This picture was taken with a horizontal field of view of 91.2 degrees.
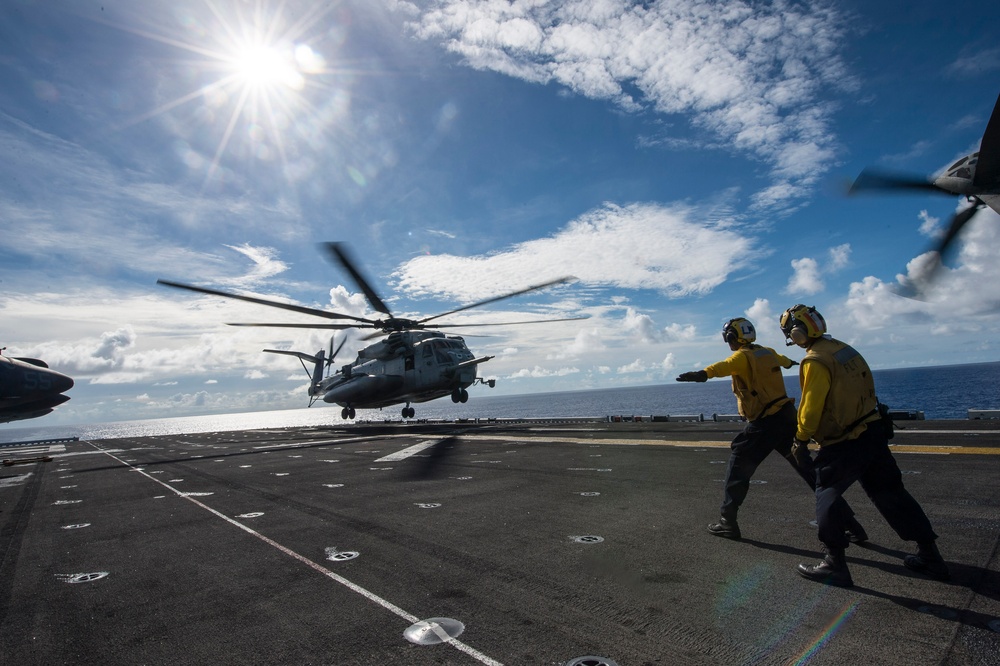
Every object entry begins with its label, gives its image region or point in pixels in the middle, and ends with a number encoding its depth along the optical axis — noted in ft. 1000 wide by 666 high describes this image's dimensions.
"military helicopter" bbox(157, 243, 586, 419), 104.37
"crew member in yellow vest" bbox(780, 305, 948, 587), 14.44
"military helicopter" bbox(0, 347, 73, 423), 78.69
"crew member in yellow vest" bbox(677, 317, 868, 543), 18.74
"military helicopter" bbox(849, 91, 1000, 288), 41.19
